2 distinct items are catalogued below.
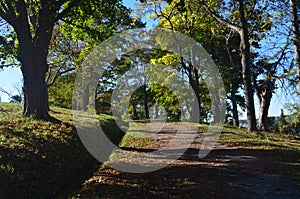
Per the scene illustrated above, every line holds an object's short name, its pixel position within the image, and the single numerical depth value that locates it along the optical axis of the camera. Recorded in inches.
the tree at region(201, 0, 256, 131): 724.4
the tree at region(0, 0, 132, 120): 529.0
